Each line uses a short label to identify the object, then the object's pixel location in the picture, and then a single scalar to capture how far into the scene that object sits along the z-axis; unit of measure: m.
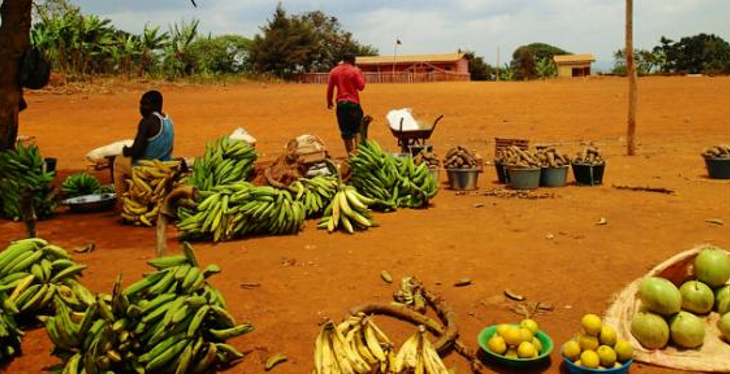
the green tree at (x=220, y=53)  39.19
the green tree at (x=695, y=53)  51.03
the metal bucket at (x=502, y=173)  10.19
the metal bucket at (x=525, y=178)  9.49
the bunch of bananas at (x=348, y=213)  7.16
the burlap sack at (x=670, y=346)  3.81
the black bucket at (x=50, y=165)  9.27
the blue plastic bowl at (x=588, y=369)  3.58
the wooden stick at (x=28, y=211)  3.92
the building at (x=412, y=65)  43.16
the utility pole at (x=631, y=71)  12.35
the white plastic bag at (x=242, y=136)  9.85
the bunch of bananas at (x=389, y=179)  8.18
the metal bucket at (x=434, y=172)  9.56
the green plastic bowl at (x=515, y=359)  3.81
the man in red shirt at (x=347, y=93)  11.03
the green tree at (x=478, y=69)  52.44
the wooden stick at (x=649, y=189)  9.18
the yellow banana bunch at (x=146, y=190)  7.73
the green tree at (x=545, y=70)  49.66
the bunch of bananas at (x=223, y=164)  8.02
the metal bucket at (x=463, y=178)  9.69
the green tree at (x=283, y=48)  48.22
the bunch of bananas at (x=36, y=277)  4.36
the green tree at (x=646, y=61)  53.16
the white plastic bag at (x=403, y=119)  10.71
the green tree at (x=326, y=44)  50.19
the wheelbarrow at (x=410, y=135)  10.59
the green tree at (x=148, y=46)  33.22
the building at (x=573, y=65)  50.52
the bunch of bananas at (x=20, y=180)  8.12
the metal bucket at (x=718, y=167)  9.87
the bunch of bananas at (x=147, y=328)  3.36
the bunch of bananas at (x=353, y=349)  2.99
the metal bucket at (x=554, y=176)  9.73
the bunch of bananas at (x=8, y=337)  4.07
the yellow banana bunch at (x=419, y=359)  2.97
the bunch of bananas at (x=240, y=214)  6.80
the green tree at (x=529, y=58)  52.42
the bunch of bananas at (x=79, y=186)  9.32
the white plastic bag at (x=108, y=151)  9.52
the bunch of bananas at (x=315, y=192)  7.69
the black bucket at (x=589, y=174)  9.73
